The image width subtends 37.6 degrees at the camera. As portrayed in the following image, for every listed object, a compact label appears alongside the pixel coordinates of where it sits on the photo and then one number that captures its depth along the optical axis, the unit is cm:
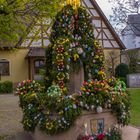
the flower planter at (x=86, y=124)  436
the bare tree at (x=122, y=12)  1570
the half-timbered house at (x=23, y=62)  1754
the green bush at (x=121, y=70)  1862
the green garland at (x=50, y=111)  427
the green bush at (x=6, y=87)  1609
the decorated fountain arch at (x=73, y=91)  434
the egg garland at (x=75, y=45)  485
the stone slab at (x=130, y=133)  490
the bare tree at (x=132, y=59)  2070
